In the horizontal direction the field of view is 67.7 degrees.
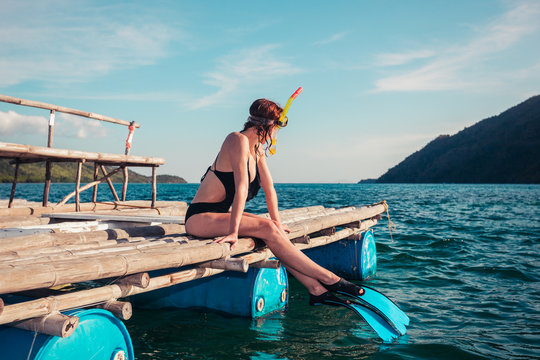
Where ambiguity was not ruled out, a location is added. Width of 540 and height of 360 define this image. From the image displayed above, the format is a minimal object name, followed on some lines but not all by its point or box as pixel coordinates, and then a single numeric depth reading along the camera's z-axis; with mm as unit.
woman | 4457
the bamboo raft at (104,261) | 2707
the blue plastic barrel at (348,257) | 8203
